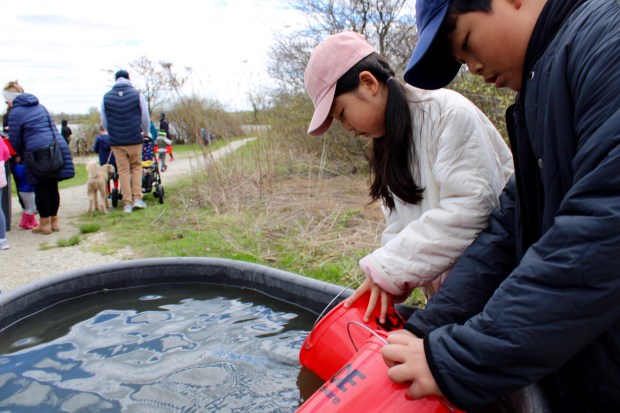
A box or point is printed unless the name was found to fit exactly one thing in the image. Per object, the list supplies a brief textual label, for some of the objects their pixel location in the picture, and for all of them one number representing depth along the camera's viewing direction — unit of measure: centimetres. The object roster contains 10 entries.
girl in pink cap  182
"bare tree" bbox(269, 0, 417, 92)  834
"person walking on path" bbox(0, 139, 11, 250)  603
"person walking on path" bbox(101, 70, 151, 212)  750
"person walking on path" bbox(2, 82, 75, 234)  643
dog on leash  801
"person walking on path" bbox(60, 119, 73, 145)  1533
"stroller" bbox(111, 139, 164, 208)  870
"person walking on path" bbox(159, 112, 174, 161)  1609
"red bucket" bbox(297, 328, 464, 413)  132
